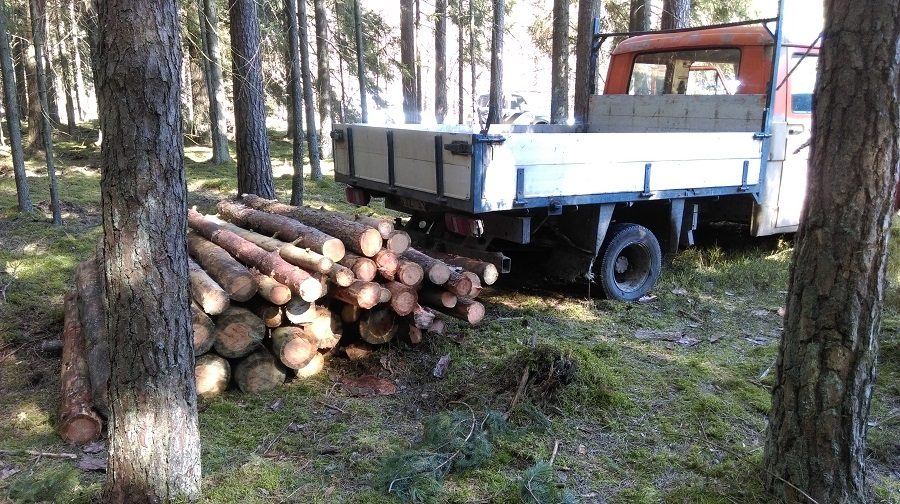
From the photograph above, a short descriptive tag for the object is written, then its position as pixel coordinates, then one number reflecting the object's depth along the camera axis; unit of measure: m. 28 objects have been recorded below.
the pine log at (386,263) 5.29
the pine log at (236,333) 4.75
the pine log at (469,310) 5.45
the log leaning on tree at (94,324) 4.33
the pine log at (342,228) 5.27
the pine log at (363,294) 4.98
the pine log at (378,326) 5.33
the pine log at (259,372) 4.83
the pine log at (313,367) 5.10
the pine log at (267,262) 4.87
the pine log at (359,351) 5.42
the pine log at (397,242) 5.43
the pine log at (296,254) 5.03
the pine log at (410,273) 5.28
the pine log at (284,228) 5.25
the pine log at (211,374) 4.64
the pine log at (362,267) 5.14
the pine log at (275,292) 4.84
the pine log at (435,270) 5.39
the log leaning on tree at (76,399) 4.05
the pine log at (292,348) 4.83
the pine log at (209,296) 4.67
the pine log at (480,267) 5.79
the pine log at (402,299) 5.18
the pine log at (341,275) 4.97
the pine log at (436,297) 5.48
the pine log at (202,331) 4.56
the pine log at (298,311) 5.00
